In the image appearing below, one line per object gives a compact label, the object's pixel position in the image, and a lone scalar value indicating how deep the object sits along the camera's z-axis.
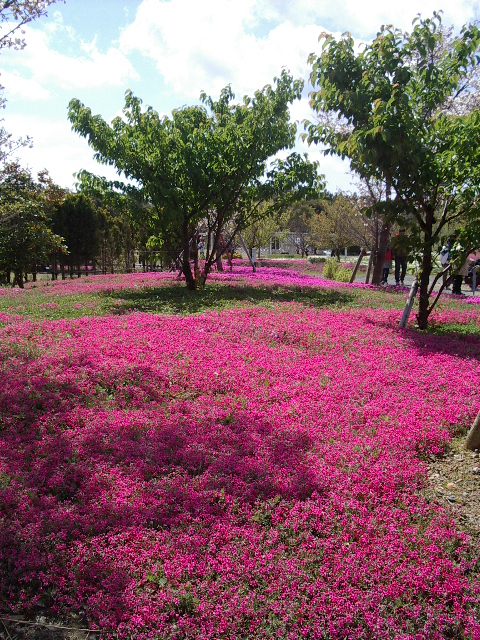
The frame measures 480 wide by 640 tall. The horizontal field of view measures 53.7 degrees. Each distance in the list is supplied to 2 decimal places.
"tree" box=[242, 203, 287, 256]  33.69
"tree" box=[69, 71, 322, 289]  13.72
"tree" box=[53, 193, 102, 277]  26.03
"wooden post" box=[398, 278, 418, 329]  9.37
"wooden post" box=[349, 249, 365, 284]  19.75
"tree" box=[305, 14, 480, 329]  7.86
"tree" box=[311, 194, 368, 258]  25.05
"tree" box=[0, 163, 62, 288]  13.90
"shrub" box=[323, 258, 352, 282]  22.38
